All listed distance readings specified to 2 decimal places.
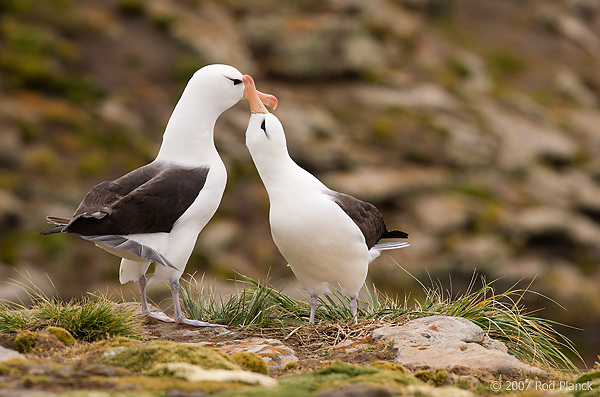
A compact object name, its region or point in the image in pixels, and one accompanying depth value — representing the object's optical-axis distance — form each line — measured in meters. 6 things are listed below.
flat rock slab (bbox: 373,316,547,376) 12.51
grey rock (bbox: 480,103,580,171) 60.59
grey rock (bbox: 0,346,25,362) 10.64
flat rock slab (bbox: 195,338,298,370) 12.87
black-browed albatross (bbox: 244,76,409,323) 14.59
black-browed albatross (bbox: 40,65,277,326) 14.24
